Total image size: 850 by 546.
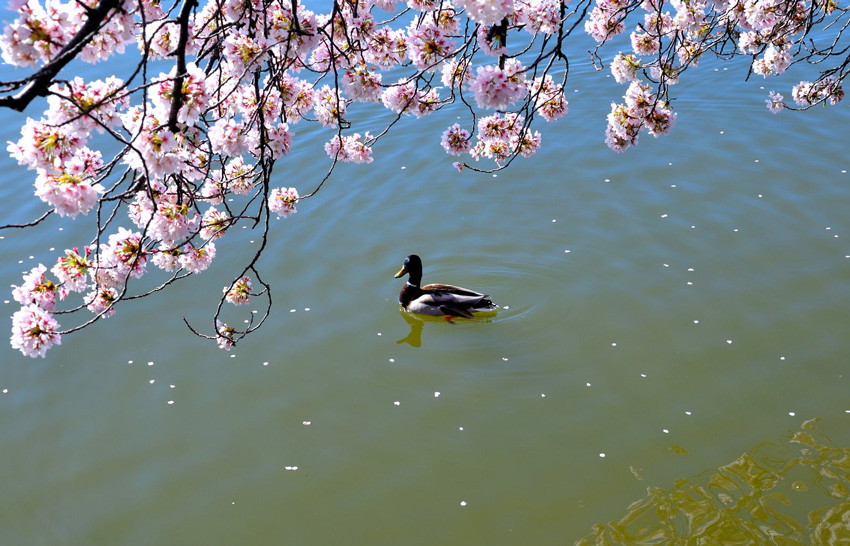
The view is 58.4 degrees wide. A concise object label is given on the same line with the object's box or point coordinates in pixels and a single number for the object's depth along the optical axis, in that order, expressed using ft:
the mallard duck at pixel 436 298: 19.72
